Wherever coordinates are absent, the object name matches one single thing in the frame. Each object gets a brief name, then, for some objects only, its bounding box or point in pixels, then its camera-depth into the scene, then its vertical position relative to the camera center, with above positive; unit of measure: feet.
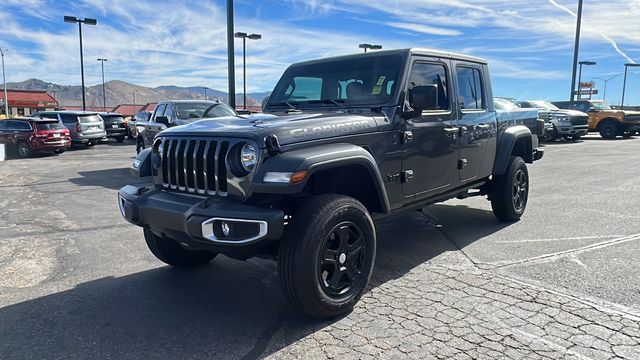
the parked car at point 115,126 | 79.15 -1.93
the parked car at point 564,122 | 65.46 -0.14
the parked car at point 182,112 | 37.88 +0.30
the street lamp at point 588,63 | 156.21 +18.86
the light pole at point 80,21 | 102.89 +19.68
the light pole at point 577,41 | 88.22 +14.52
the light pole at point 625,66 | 166.77 +19.86
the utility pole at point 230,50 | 44.62 +6.13
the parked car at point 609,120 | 70.59 +0.30
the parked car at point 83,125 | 67.15 -1.58
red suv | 57.52 -2.72
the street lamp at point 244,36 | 118.21 +19.63
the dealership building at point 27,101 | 217.77 +5.27
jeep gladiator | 10.53 -1.32
